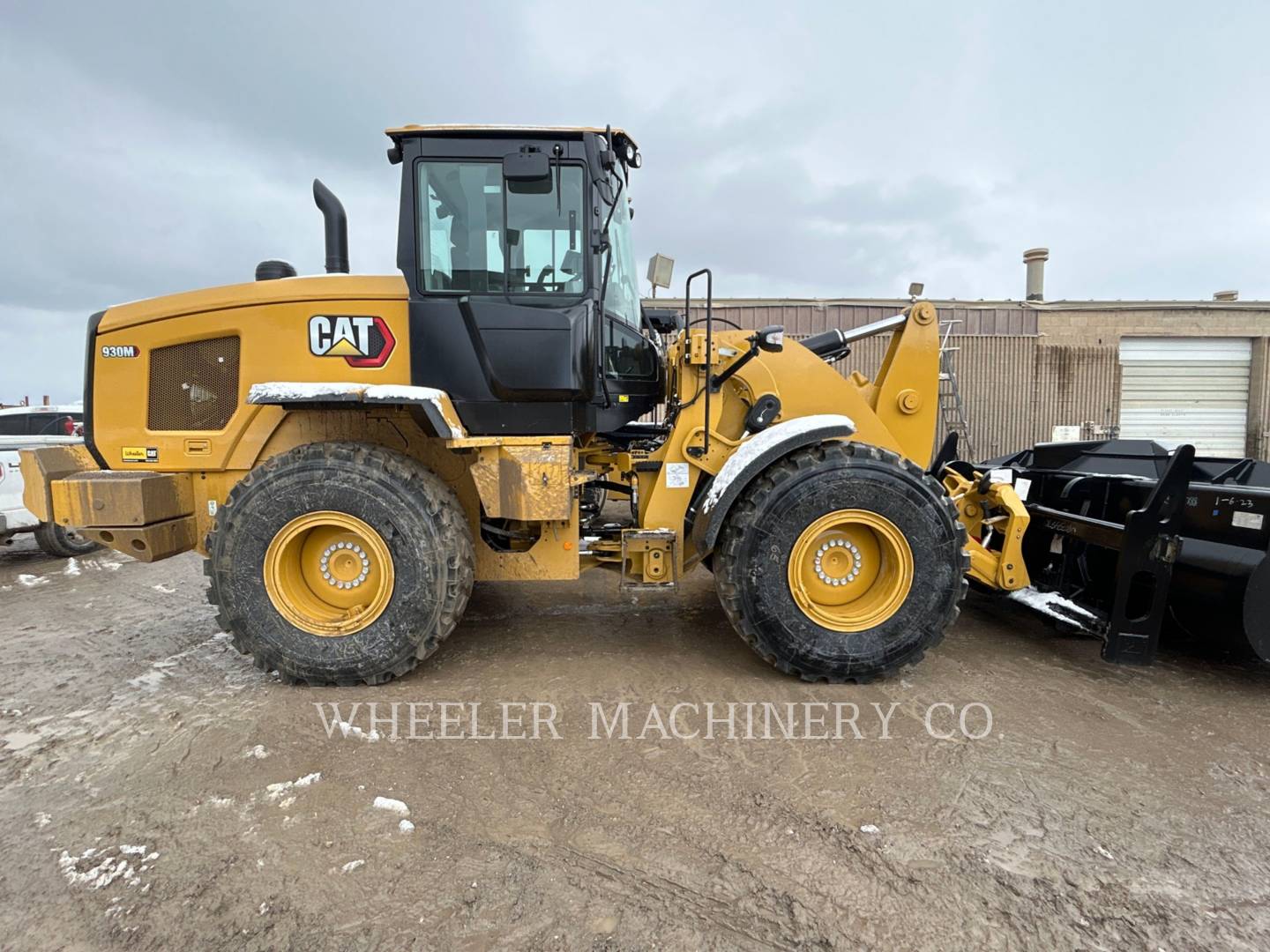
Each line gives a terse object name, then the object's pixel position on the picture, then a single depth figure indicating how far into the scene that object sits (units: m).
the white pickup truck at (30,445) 5.94
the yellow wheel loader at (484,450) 3.29
